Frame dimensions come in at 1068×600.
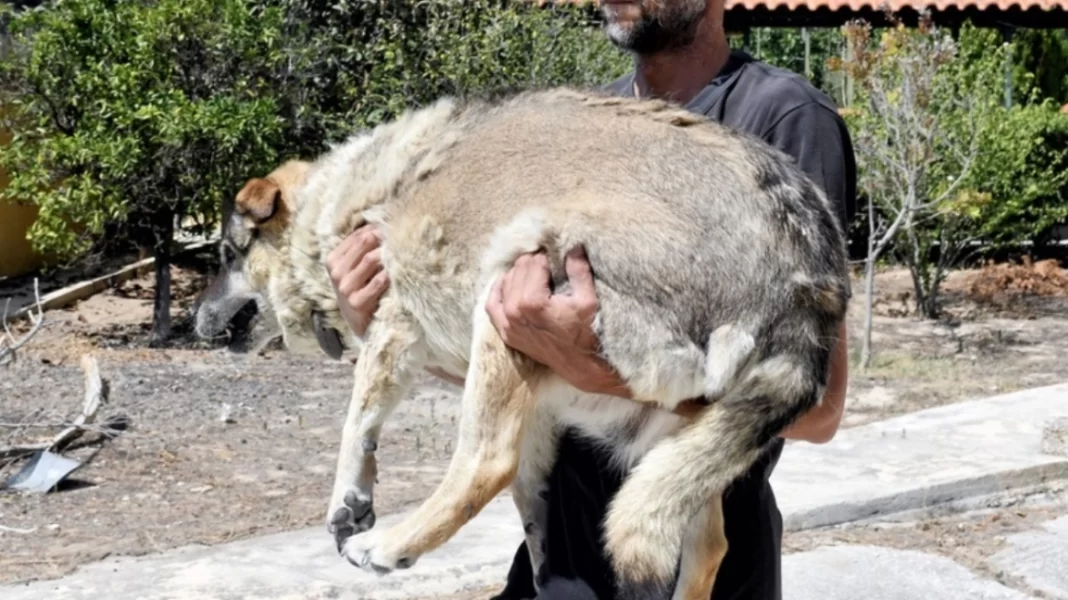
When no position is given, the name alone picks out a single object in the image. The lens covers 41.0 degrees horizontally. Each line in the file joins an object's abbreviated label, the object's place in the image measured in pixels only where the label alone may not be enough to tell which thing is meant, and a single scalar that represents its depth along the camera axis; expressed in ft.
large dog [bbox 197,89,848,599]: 9.96
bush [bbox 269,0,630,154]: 39.01
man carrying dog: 10.39
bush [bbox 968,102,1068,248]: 46.01
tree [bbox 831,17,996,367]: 39.34
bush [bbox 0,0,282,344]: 36.37
